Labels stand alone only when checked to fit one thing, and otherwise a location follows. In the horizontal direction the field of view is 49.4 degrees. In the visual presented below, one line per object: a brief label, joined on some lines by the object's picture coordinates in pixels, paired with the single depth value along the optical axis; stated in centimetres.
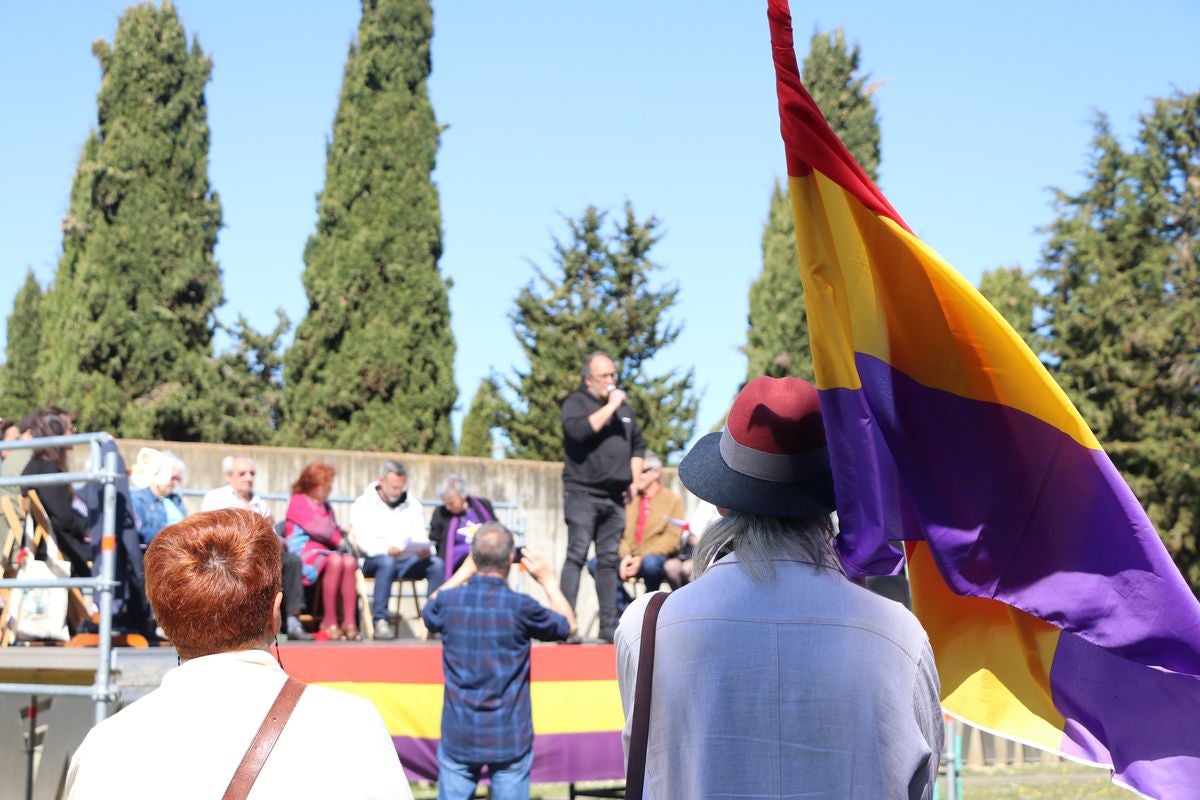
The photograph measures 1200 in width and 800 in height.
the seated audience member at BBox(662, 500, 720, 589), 1047
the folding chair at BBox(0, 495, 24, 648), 816
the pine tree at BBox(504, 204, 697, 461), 2258
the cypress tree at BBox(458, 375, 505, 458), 2306
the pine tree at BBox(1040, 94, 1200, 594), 2277
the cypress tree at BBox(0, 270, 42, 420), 3030
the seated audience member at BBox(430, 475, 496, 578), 1063
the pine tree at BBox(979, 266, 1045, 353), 2875
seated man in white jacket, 1035
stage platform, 754
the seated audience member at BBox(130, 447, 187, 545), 897
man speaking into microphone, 909
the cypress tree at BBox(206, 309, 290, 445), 1997
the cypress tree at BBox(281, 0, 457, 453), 2091
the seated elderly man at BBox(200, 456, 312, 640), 943
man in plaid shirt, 666
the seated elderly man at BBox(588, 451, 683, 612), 1055
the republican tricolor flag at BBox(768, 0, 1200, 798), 279
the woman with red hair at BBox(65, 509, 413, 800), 217
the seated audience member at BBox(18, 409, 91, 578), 815
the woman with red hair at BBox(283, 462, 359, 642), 972
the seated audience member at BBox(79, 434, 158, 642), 773
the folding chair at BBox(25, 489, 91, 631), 805
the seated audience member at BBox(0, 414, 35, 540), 824
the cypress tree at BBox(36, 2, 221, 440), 1931
